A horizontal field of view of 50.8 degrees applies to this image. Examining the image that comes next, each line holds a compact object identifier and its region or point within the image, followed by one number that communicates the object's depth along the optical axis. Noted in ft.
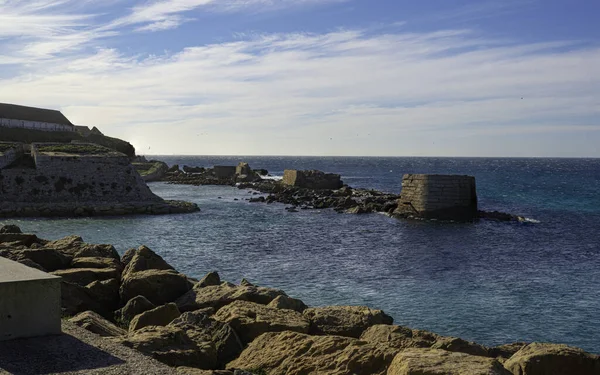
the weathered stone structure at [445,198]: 146.82
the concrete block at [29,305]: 29.19
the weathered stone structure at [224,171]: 326.69
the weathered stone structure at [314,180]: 249.96
